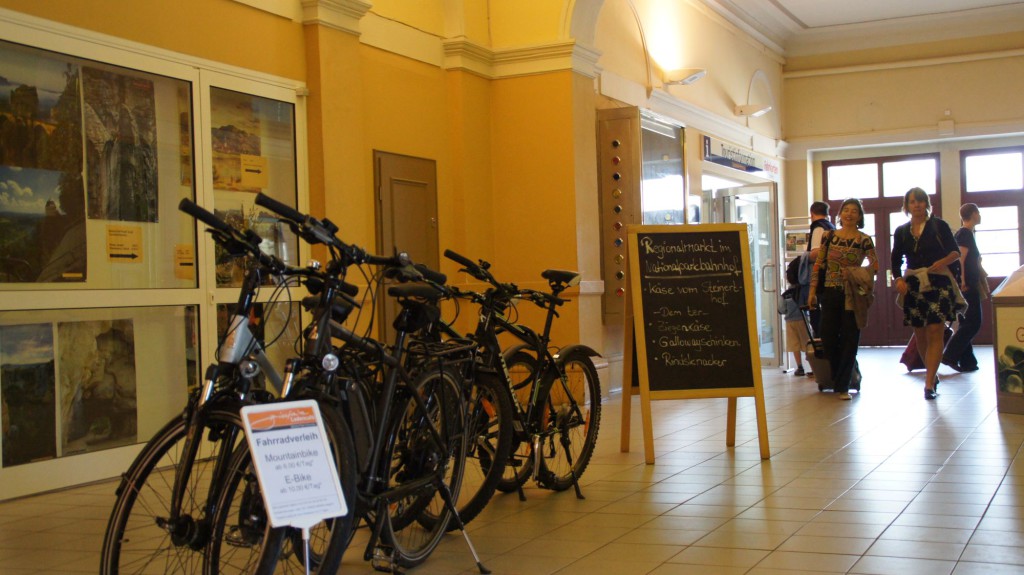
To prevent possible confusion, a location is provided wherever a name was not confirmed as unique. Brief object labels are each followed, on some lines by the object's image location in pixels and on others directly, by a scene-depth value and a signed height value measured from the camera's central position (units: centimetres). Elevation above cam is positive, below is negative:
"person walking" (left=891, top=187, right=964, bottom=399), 710 +4
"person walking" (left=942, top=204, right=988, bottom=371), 923 -13
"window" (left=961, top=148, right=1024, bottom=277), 1455 +113
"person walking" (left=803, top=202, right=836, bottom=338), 895 +46
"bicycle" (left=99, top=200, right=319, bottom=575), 244 -37
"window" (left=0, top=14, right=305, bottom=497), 466 +37
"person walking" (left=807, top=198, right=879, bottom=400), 746 +1
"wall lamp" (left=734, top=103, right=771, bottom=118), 1290 +223
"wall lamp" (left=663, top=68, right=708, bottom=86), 1040 +215
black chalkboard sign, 522 -10
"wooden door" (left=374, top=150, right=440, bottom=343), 693 +61
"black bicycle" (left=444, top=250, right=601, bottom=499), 398 -43
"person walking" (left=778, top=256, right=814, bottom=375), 925 -30
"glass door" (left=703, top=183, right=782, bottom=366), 1106 +51
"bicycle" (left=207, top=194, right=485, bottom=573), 263 -37
